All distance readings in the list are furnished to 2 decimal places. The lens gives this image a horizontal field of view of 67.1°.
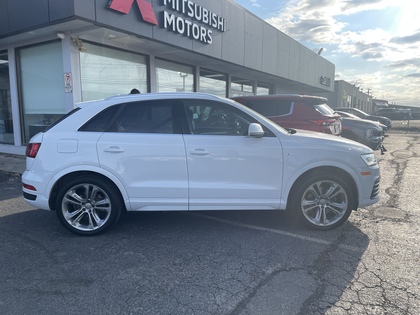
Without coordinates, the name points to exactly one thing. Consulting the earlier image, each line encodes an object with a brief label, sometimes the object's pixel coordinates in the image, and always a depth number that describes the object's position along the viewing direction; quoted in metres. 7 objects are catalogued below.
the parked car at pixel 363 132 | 10.84
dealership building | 7.77
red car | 7.82
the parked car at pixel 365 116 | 18.36
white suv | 3.98
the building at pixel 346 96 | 39.28
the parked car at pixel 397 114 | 45.41
